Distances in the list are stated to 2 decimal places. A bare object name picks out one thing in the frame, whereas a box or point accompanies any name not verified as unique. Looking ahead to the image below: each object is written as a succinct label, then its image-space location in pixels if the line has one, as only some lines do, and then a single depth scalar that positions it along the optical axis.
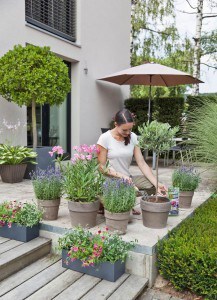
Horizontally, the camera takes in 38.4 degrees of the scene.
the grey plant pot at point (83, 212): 2.48
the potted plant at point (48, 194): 2.66
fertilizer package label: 2.92
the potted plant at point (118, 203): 2.36
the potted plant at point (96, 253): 2.14
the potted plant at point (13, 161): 4.47
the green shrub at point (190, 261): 2.05
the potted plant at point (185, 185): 3.23
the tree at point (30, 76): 4.67
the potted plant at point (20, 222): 2.51
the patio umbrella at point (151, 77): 6.08
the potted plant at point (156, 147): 2.50
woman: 2.80
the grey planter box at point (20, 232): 2.50
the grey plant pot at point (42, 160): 4.69
